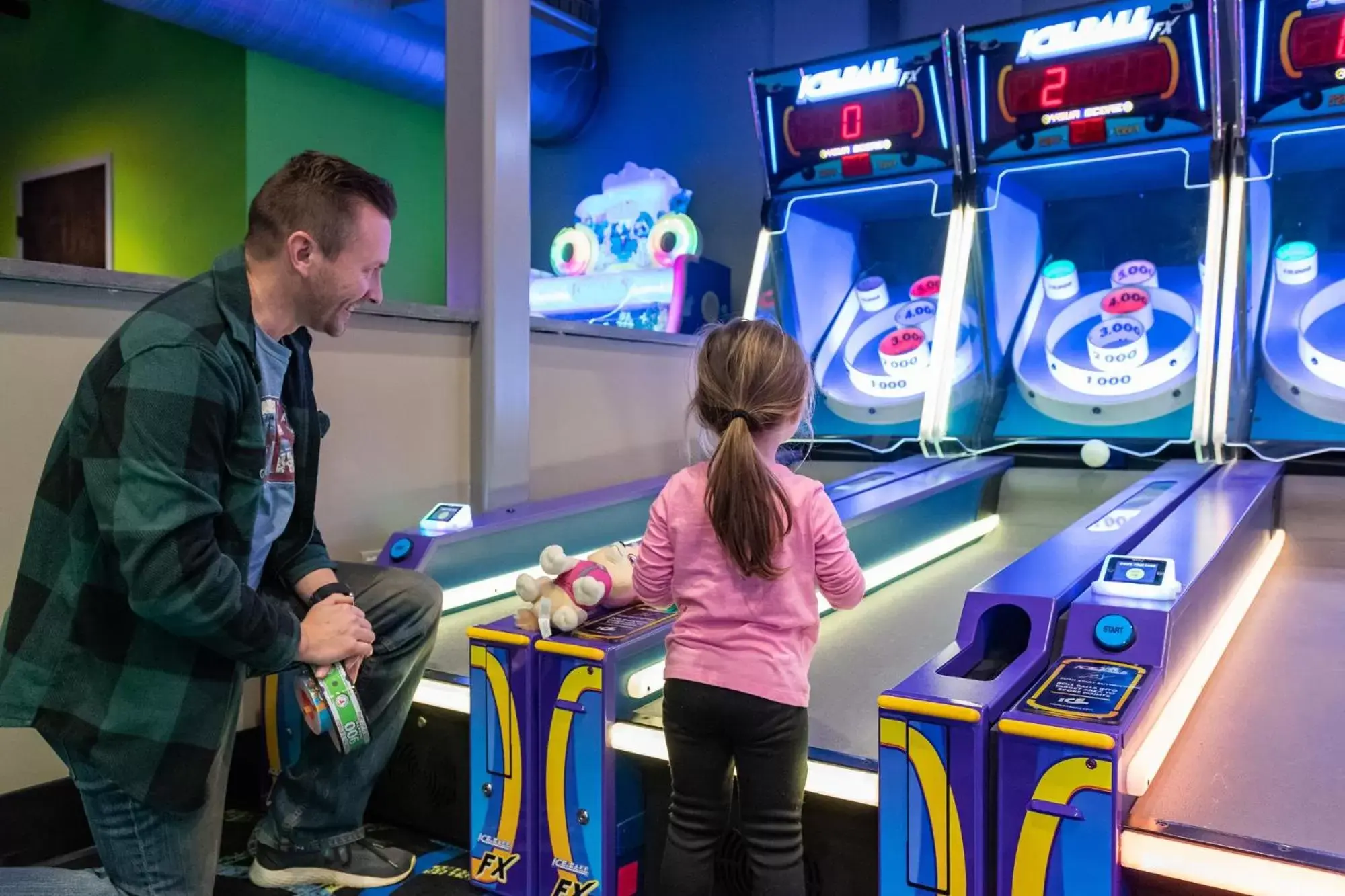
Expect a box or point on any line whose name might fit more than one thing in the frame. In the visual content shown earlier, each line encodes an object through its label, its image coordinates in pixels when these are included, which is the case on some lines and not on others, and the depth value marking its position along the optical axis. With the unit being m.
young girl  1.51
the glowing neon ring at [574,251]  5.75
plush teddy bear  1.91
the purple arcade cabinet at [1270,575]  1.36
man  1.29
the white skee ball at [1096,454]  3.38
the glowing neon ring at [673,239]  5.45
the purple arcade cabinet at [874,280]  2.95
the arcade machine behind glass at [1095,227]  3.45
